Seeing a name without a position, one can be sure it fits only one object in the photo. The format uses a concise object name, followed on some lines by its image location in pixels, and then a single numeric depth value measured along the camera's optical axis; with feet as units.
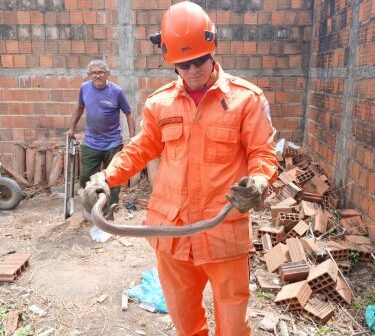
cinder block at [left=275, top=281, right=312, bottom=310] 10.07
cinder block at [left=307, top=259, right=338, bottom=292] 10.50
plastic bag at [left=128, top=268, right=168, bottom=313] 10.59
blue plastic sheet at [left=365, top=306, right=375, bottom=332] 9.39
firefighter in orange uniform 6.19
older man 15.71
